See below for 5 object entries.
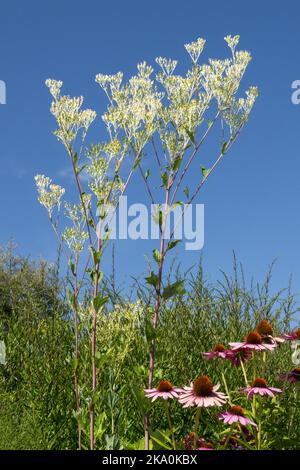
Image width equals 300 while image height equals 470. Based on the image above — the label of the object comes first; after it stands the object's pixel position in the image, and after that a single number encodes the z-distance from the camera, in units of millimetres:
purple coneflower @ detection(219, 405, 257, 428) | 4406
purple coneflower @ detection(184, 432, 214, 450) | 4740
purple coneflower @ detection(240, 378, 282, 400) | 4607
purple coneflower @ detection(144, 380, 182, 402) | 4410
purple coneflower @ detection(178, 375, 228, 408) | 4305
